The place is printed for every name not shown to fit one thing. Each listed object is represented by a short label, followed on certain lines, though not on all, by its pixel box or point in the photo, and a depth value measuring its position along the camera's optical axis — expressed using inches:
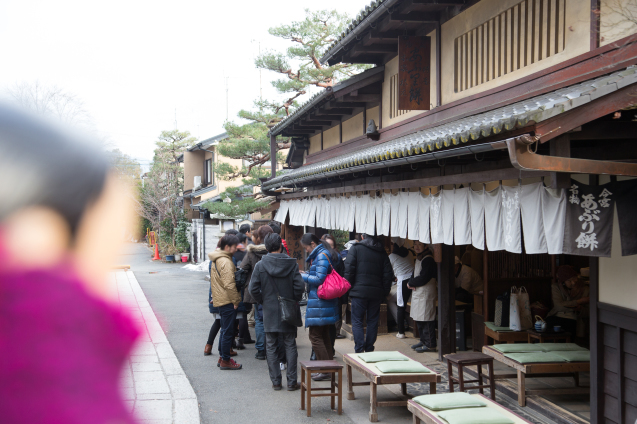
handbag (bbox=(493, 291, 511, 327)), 344.8
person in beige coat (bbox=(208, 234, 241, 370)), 324.5
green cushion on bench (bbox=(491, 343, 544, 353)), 277.4
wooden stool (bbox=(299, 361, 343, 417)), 255.1
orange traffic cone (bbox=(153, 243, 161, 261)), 1387.8
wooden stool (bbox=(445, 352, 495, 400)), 266.0
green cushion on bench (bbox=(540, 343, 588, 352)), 276.7
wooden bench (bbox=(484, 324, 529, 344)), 341.1
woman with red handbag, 303.6
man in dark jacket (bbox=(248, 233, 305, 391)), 293.3
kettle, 323.0
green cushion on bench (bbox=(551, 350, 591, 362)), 261.9
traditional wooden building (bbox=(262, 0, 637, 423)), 171.9
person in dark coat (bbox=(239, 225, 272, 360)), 349.7
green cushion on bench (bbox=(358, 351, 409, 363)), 267.9
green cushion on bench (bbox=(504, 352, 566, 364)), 257.6
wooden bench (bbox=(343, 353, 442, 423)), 243.8
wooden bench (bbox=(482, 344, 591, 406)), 254.1
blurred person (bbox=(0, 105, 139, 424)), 25.9
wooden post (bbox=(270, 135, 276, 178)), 733.3
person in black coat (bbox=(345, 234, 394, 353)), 330.6
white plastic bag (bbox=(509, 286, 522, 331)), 338.0
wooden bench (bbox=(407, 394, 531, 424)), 188.4
